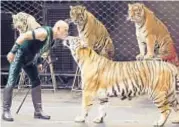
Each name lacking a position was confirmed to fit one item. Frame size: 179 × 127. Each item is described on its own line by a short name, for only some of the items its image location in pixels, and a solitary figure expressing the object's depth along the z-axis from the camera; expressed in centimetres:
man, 988
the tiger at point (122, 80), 993
